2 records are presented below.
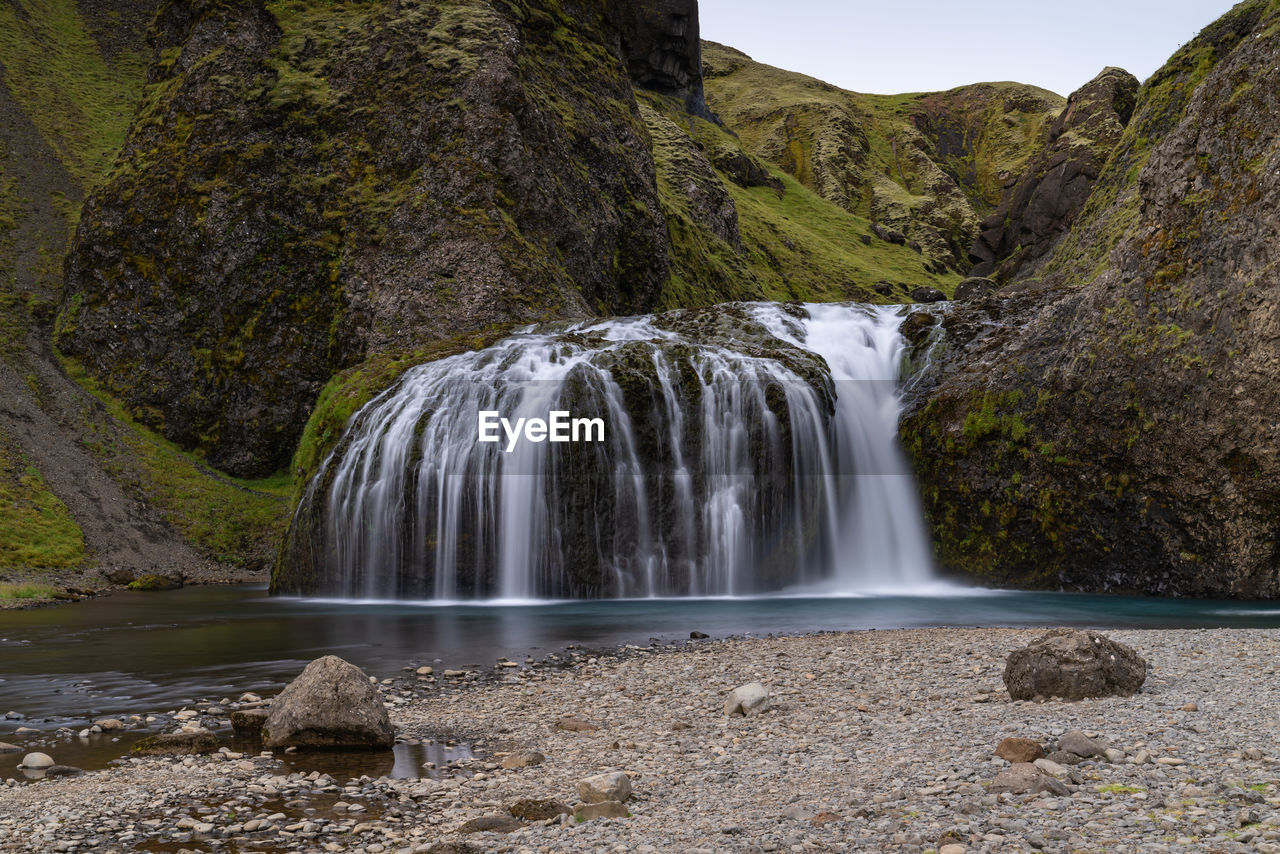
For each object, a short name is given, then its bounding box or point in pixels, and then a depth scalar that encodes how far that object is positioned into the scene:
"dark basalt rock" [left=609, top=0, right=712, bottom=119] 98.00
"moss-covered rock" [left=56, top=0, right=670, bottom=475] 39.75
